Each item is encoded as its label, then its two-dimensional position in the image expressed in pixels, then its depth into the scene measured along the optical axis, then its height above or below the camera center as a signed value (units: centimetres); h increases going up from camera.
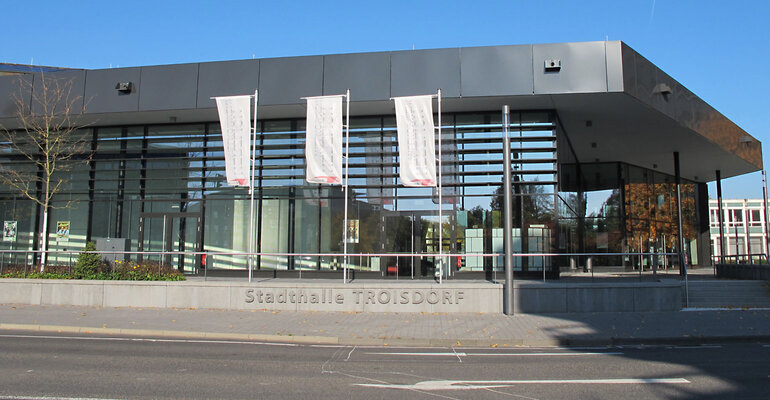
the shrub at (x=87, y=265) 1758 -48
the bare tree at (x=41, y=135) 2191 +485
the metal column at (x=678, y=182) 2016 +328
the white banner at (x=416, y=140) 1752 +348
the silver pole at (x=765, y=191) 2656 +307
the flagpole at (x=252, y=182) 1752 +236
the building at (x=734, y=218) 8288 +525
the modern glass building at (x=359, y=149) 1900 +401
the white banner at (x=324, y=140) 1769 +352
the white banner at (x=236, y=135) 1862 +387
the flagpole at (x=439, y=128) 1732 +402
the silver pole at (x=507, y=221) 1502 +83
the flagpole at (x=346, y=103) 1708 +489
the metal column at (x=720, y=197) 3166 +315
